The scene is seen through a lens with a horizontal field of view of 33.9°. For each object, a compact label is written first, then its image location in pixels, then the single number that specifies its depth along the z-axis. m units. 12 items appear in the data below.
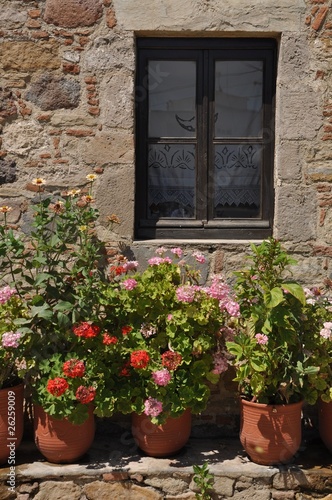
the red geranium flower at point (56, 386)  2.89
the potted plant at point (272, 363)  3.02
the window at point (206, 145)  3.73
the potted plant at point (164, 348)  3.04
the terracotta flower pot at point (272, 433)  3.07
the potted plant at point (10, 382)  3.08
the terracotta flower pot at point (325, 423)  3.27
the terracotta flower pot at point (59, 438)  3.07
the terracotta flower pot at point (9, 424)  3.10
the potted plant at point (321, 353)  3.11
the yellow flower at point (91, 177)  3.37
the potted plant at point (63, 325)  2.98
